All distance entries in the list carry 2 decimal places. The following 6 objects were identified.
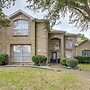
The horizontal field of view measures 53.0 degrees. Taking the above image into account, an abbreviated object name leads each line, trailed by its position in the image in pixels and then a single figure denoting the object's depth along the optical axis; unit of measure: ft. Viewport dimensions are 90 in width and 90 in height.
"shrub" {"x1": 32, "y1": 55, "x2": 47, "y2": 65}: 43.95
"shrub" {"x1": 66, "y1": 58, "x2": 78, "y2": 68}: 38.19
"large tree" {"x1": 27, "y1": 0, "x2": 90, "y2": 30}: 24.18
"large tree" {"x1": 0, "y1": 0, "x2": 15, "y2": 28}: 23.80
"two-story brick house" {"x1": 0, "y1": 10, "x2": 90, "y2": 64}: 46.42
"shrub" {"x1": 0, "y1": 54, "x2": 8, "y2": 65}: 43.44
